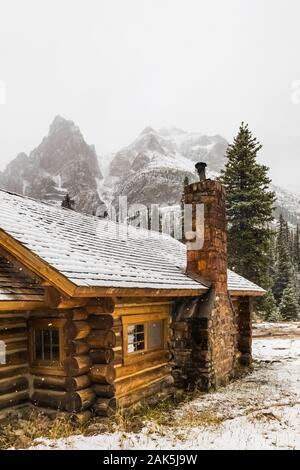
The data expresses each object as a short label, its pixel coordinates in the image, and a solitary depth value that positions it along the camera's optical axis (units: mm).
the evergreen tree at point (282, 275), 46000
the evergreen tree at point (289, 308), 35125
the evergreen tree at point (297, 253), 71375
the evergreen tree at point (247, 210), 24438
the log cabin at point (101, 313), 6824
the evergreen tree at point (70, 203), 17828
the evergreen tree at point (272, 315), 31141
